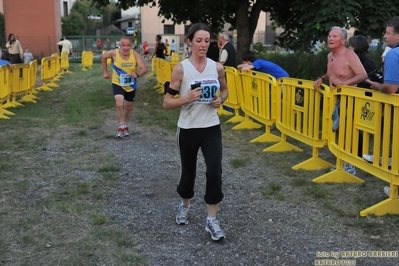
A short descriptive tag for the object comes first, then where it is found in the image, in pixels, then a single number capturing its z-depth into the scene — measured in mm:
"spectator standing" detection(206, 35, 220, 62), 13703
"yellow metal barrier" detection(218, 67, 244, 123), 10508
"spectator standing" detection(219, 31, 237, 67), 12211
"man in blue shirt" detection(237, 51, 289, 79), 9820
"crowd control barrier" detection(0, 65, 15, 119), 11945
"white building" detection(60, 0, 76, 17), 59938
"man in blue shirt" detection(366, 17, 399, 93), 5117
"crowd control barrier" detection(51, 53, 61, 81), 21461
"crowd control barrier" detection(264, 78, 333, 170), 6914
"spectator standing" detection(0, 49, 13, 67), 19216
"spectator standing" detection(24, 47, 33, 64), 25514
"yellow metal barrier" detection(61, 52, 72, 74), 25916
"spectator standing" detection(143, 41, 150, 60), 43406
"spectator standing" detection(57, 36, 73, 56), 28603
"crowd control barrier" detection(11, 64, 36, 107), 13415
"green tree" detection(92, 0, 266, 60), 15992
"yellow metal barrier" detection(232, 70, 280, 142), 8656
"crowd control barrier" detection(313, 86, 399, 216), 5223
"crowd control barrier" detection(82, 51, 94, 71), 30016
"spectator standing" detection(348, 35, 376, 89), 6996
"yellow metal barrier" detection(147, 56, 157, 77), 24325
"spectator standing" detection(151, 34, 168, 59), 21906
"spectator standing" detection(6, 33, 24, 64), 19688
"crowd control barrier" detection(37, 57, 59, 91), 18323
